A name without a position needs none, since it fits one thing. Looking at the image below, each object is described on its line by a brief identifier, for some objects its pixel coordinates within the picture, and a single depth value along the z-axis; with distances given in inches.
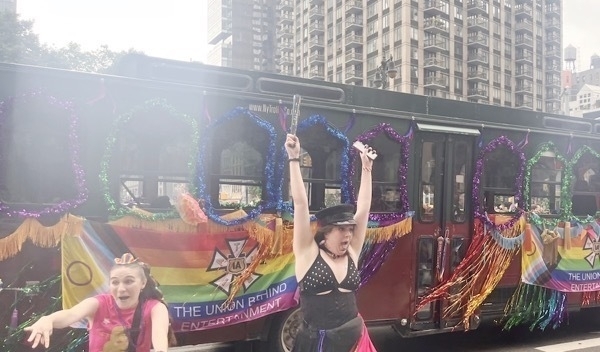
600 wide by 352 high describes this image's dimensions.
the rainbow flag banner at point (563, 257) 264.5
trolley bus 165.5
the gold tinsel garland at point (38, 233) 159.2
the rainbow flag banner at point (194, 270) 168.4
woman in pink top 149.0
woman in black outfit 143.2
